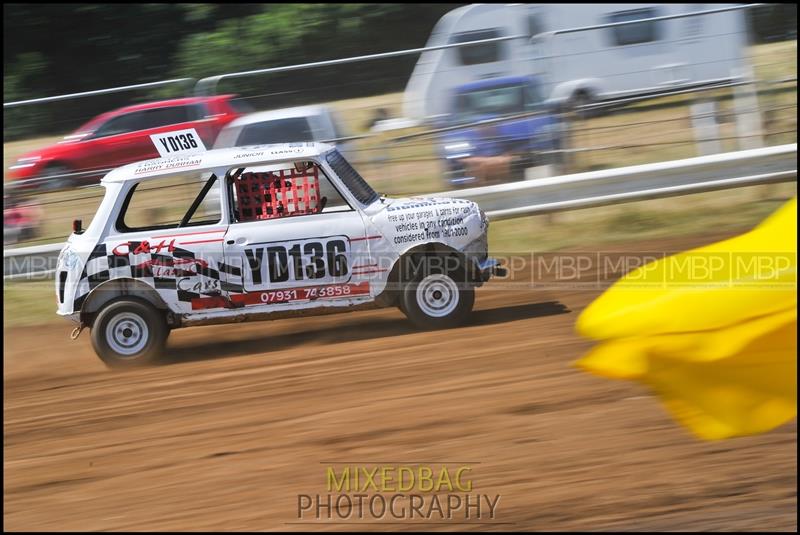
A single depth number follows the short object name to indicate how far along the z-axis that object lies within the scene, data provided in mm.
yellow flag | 7895
